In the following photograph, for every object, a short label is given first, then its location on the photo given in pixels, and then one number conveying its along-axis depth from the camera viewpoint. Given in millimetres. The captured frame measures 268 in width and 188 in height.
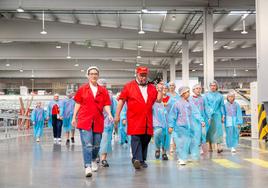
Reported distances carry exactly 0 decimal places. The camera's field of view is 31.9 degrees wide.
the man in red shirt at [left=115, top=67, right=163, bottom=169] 8789
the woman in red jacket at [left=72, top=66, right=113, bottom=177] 7918
